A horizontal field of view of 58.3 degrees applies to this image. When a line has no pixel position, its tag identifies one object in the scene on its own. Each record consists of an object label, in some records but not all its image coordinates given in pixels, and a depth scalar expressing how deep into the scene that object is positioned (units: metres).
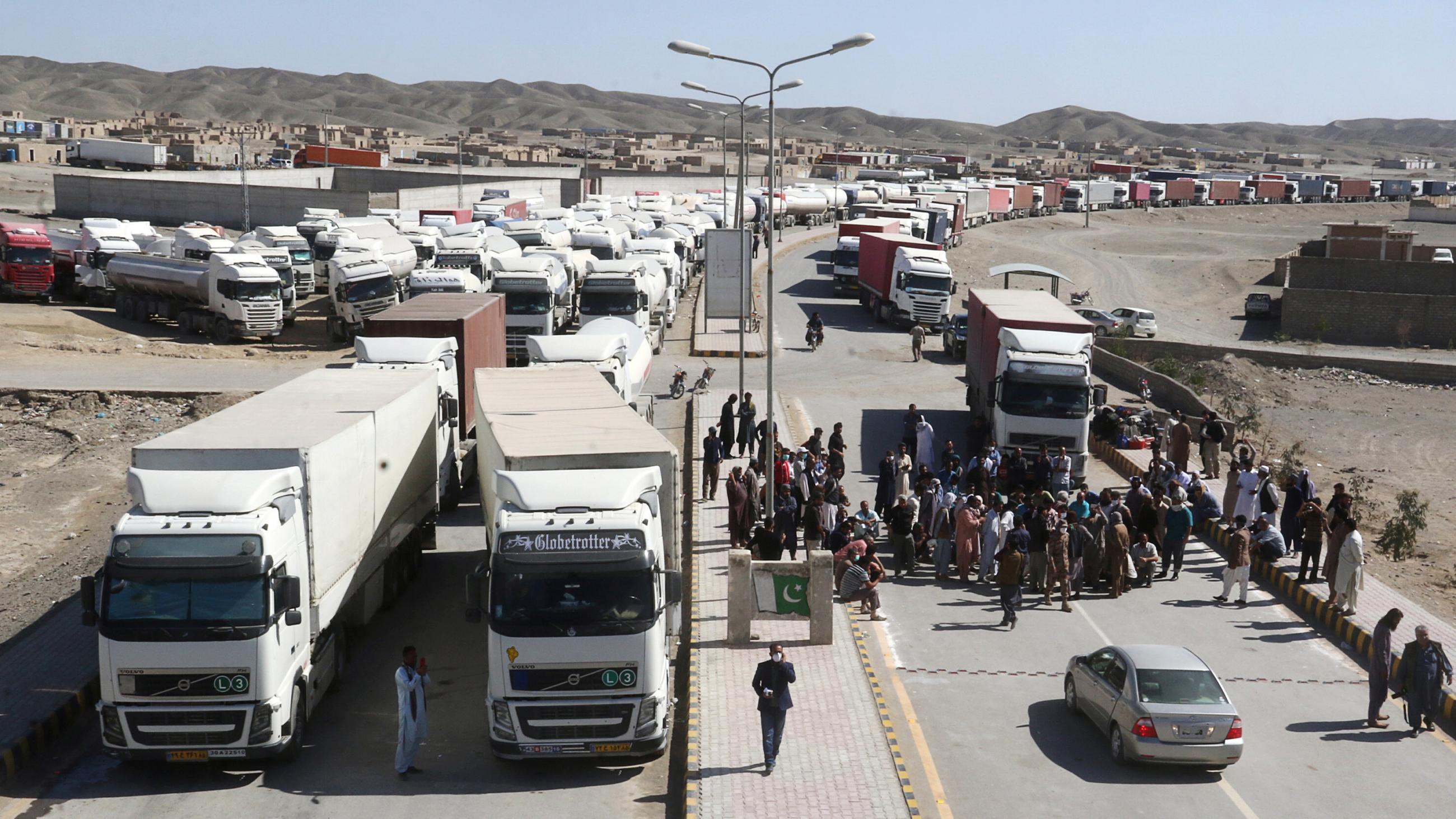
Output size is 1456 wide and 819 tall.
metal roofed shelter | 47.22
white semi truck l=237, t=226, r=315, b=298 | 48.06
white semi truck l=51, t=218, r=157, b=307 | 44.38
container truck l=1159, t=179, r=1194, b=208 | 124.12
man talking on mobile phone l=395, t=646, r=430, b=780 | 12.21
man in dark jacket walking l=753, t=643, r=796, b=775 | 11.96
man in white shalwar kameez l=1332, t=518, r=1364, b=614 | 16.81
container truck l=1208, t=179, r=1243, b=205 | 127.56
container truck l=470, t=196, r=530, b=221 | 61.06
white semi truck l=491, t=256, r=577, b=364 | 34.41
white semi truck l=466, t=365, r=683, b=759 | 11.98
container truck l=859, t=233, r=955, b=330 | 43.91
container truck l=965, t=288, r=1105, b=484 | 23.62
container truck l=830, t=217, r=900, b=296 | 54.22
